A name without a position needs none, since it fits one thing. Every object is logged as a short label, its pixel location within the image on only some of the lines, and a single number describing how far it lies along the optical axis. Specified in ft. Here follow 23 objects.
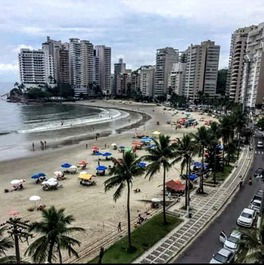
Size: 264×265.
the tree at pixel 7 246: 50.90
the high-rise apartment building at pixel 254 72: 382.59
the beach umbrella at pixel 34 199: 105.09
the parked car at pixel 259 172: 138.00
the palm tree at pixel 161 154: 83.92
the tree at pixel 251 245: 48.14
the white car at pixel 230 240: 71.45
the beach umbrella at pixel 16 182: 125.86
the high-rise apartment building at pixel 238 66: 492.95
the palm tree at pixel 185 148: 94.68
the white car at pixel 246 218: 85.97
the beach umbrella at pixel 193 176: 128.96
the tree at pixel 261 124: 259.43
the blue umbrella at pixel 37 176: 135.95
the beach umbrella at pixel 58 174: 140.26
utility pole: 58.82
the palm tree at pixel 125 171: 70.77
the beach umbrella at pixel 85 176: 131.98
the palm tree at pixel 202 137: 113.77
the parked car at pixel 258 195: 105.81
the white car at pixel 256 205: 96.79
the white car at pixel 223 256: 65.72
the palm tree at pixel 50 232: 51.16
